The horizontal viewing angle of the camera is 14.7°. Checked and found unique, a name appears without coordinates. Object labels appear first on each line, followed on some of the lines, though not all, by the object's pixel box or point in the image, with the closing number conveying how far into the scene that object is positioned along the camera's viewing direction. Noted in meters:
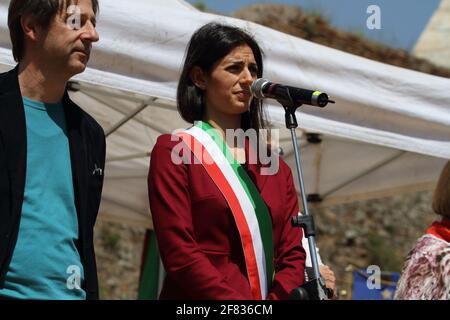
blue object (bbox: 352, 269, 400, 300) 11.67
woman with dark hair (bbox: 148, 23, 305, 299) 5.72
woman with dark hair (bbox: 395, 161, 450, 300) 7.35
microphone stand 5.42
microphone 5.74
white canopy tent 7.30
